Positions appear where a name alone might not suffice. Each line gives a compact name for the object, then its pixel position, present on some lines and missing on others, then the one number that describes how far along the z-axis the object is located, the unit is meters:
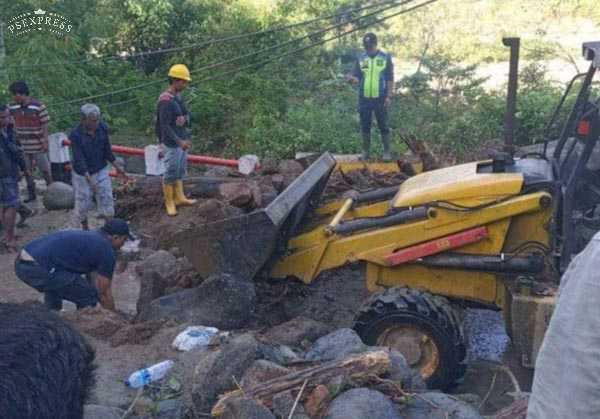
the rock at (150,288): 6.86
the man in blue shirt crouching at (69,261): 6.17
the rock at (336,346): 5.09
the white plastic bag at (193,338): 5.64
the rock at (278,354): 5.13
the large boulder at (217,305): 6.26
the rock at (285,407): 4.44
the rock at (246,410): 4.37
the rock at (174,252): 8.35
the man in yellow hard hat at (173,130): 9.01
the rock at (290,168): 10.00
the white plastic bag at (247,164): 10.73
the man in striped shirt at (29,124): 10.27
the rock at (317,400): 4.47
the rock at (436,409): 4.62
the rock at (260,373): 4.74
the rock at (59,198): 10.33
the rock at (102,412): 4.34
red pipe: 11.16
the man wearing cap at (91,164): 8.65
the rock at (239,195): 8.37
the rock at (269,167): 10.16
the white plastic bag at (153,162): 11.00
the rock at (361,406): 4.38
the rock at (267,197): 8.68
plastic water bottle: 5.24
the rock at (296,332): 5.76
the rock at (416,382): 4.90
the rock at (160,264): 7.71
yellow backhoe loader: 5.54
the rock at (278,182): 9.33
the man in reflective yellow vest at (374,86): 11.52
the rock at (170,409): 4.89
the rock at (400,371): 4.79
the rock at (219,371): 4.80
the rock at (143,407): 4.94
